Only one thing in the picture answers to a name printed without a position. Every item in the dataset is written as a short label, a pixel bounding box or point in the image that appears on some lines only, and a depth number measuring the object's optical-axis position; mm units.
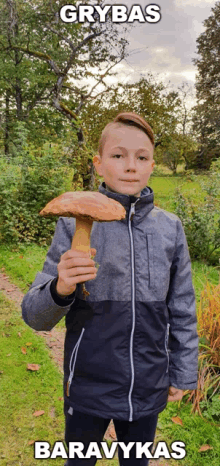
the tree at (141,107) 11461
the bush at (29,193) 7332
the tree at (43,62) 11117
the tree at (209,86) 22594
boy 1447
